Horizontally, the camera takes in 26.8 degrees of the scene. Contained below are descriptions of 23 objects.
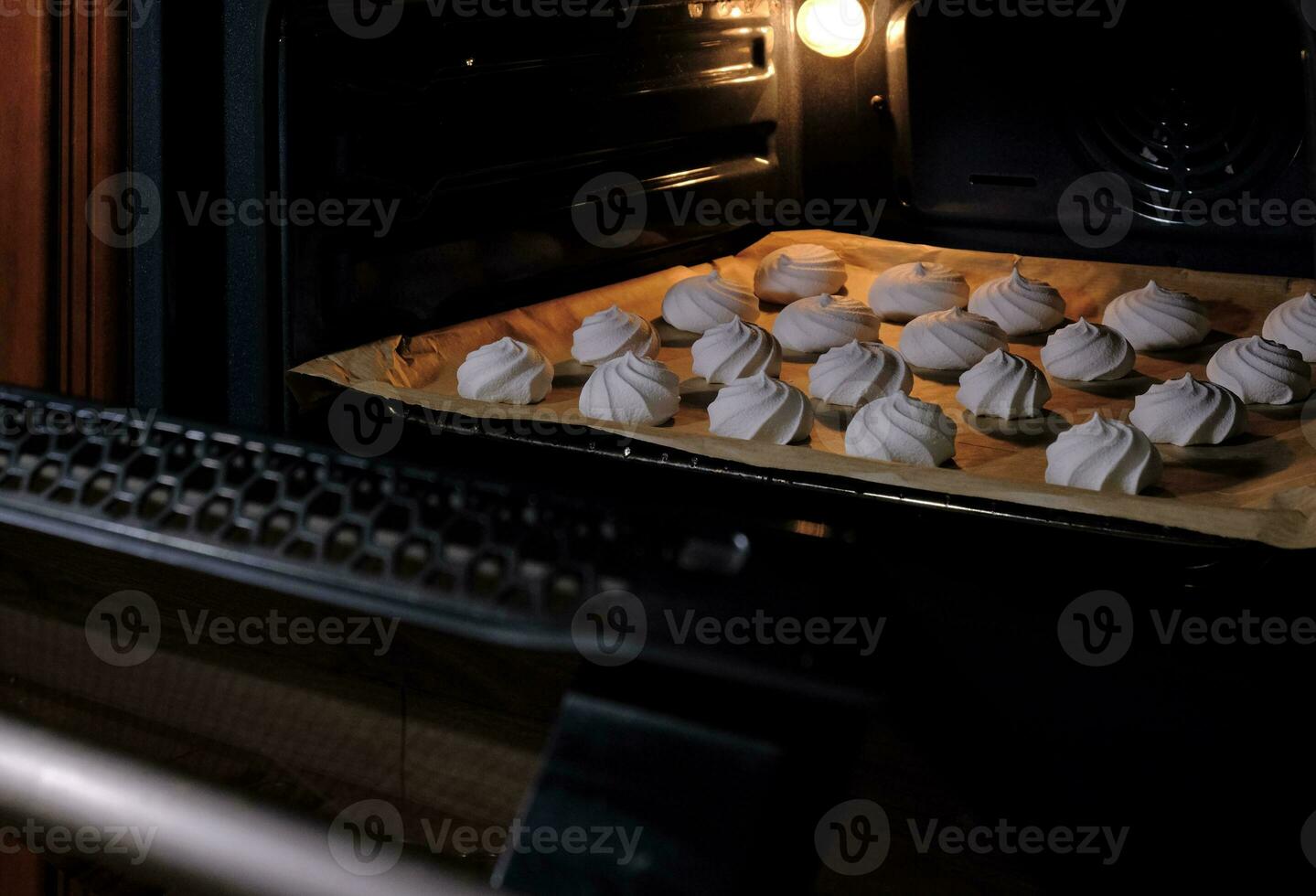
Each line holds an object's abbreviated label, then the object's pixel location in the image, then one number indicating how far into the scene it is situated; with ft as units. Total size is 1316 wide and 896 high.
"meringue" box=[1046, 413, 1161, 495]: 3.91
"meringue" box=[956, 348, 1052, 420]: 4.18
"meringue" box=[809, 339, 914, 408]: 4.25
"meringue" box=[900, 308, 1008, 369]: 4.42
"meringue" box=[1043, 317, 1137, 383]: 4.37
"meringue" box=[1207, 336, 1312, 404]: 4.23
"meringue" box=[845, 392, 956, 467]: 3.99
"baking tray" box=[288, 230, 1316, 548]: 3.66
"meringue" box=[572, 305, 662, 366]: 4.31
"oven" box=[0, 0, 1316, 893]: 2.19
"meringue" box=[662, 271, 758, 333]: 4.53
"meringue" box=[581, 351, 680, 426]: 4.09
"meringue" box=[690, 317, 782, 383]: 4.32
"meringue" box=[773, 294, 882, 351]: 4.50
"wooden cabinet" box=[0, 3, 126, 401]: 3.68
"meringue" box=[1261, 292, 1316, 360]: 4.38
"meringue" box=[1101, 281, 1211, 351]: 4.47
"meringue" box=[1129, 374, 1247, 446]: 4.08
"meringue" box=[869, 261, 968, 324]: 4.65
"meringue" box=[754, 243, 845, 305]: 4.71
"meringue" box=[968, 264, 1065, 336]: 4.57
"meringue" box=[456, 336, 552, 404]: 4.08
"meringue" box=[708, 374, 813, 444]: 4.07
